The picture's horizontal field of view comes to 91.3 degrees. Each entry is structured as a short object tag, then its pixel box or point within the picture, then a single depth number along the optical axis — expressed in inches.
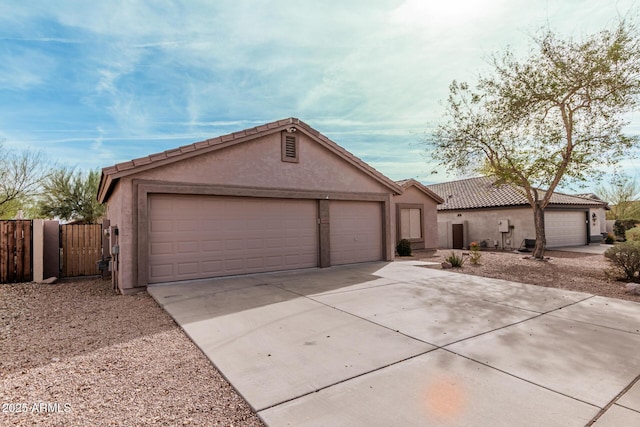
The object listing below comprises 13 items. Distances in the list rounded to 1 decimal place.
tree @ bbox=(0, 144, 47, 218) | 683.4
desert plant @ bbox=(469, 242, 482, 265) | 462.0
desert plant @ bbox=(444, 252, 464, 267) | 433.4
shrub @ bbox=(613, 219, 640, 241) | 1039.0
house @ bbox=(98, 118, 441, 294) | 303.7
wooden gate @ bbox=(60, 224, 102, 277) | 407.5
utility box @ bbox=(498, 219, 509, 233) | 747.4
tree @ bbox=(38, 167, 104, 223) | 787.4
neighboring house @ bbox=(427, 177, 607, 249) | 748.6
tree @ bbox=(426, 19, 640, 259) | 438.3
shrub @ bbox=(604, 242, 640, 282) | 335.0
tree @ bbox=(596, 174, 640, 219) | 1123.9
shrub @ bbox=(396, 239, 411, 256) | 602.5
